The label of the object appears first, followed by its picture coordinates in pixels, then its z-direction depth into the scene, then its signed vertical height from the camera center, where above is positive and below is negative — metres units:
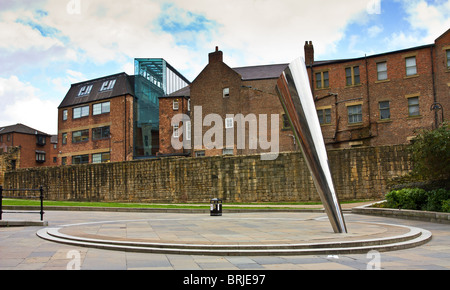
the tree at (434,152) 15.77 +0.75
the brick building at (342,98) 31.41 +6.89
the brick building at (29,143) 67.19 +6.61
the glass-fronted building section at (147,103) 45.94 +8.98
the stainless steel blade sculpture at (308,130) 9.89 +1.14
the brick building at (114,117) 44.91 +7.35
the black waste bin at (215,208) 18.62 -1.58
